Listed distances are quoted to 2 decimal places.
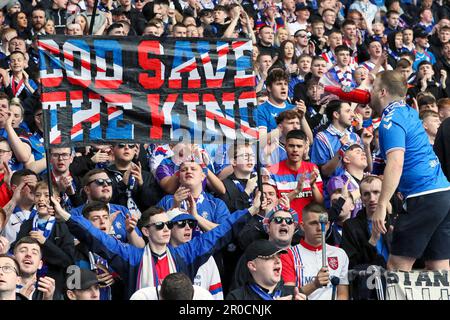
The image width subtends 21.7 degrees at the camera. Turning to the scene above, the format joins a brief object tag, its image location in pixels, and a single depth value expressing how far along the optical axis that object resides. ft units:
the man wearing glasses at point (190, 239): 31.02
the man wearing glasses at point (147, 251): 29.63
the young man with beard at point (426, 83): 52.65
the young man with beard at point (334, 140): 38.86
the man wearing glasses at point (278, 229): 32.07
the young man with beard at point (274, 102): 41.29
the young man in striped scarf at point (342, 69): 50.33
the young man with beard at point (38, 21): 51.34
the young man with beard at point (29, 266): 28.91
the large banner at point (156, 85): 30.99
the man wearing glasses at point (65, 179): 35.40
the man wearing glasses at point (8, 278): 27.25
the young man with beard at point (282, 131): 38.42
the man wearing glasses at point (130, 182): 35.65
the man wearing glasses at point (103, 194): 33.37
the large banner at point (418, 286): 24.62
